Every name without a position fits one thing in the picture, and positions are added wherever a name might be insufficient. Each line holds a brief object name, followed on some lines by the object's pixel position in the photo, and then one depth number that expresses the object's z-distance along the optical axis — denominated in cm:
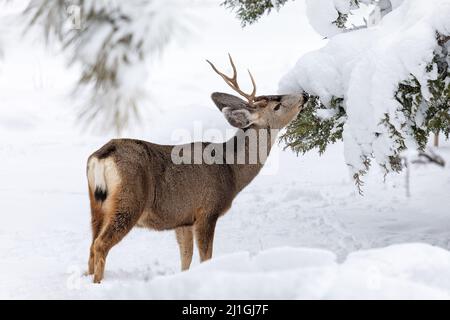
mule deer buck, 575
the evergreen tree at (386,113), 634
